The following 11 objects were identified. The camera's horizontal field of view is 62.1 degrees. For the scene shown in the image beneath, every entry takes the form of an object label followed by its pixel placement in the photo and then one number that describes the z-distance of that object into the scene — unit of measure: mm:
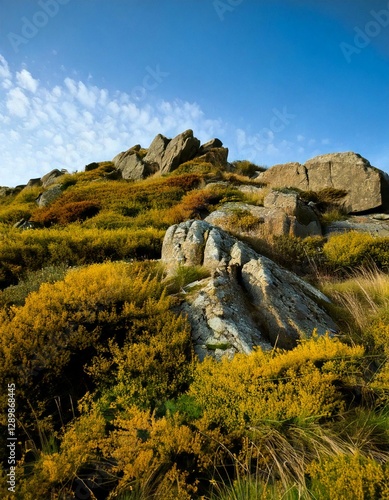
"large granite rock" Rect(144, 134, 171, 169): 26612
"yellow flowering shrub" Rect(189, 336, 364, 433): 2496
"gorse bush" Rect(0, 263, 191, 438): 2861
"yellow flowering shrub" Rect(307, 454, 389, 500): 1812
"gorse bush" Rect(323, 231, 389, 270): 8680
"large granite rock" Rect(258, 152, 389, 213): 15453
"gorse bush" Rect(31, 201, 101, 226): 13492
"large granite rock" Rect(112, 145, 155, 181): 24562
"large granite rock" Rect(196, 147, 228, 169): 24675
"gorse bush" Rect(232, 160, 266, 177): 24980
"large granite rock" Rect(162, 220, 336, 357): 3643
